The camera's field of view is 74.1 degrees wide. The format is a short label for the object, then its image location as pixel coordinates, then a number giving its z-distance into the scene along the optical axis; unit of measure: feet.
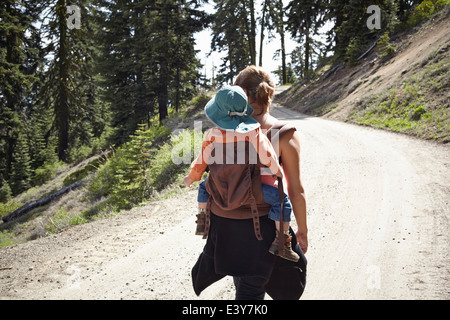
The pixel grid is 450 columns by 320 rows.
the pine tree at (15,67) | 79.05
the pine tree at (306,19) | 85.81
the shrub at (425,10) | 61.36
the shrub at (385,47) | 61.12
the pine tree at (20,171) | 93.30
